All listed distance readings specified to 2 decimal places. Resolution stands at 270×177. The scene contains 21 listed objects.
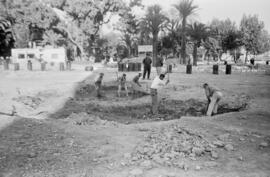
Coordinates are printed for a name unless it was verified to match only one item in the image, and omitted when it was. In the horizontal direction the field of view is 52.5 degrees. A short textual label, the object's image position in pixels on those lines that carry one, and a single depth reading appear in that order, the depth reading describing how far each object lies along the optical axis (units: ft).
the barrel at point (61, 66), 82.47
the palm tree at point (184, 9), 103.38
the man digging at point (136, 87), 41.11
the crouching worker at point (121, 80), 39.77
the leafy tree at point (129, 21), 123.85
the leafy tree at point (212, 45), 133.59
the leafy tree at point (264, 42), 126.39
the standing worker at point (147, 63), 53.11
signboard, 99.97
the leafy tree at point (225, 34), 116.98
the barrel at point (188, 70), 69.05
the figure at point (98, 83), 38.78
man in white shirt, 28.09
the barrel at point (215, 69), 67.10
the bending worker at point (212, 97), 25.18
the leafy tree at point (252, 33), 124.77
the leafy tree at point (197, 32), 108.78
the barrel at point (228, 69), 66.90
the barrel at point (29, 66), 81.94
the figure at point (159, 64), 59.03
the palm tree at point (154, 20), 106.11
